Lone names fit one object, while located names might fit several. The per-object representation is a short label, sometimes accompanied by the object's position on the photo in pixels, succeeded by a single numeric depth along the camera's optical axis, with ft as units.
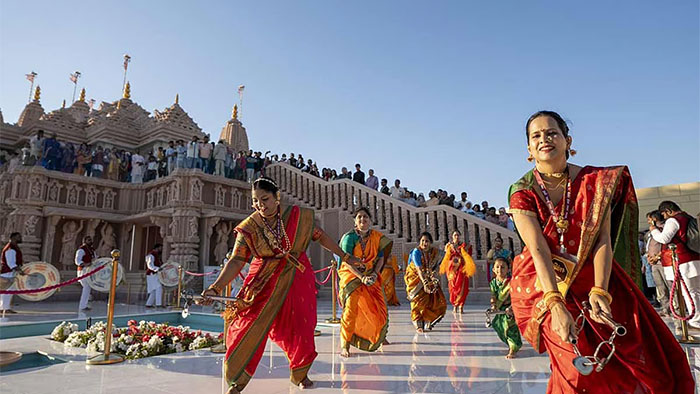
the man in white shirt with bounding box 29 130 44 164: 41.27
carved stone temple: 37.65
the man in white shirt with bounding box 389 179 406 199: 44.21
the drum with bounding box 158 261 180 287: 33.27
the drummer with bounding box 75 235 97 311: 31.45
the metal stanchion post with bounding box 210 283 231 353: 15.61
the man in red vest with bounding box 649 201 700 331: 17.29
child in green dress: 14.03
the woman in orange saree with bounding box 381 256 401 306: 27.52
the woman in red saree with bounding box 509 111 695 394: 4.99
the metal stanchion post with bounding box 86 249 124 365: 14.16
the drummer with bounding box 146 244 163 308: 33.01
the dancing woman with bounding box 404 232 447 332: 20.81
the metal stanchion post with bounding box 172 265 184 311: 31.50
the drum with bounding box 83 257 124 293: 29.07
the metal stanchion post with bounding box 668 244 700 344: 16.33
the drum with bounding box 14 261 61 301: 24.04
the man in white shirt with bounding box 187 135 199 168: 42.60
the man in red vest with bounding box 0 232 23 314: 26.58
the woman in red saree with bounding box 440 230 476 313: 29.17
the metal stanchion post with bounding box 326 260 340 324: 23.43
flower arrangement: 15.90
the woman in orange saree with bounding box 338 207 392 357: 14.43
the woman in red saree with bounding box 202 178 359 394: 9.82
